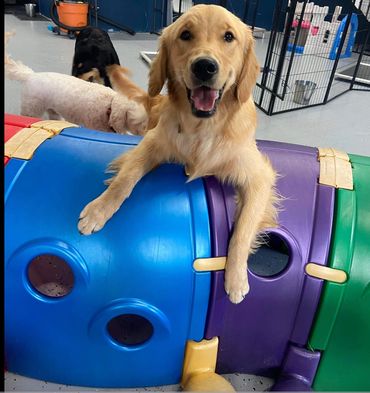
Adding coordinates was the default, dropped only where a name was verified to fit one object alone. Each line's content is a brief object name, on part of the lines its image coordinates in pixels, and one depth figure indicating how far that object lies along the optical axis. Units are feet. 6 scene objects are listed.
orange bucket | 17.69
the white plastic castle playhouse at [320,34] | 17.24
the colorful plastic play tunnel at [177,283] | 3.36
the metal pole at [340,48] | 11.94
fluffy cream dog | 7.02
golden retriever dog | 3.45
